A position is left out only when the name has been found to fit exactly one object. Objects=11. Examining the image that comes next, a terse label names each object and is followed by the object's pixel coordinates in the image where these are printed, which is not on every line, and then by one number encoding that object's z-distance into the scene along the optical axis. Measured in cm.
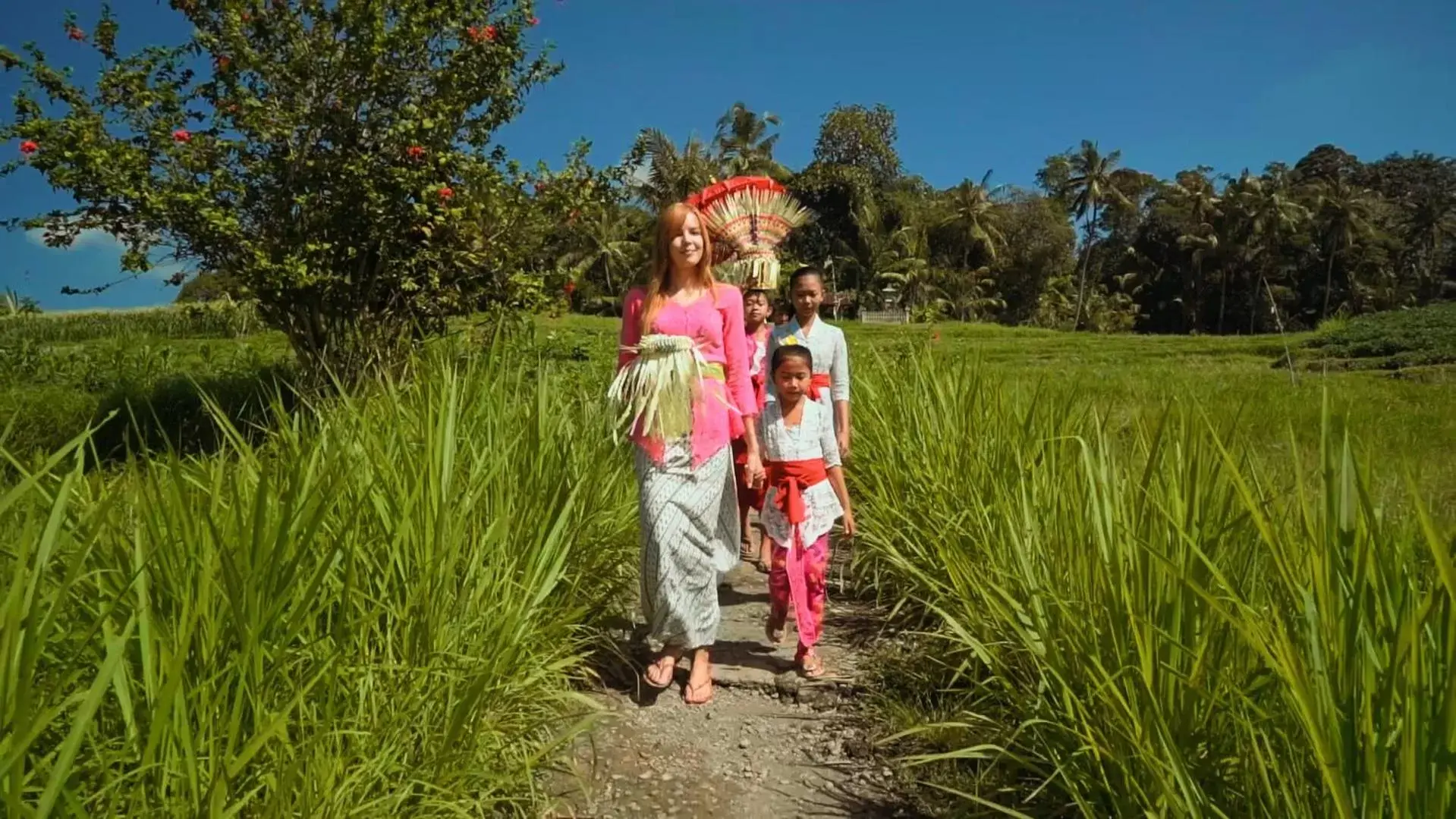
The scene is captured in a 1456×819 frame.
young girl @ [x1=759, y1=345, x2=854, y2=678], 309
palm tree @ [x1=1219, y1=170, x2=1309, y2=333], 3944
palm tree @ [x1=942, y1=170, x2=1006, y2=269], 3919
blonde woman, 287
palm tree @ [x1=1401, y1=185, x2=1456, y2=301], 4244
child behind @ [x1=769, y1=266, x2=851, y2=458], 388
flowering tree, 615
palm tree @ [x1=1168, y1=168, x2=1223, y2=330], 4091
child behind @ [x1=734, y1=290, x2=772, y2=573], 424
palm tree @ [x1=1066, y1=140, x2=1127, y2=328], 4362
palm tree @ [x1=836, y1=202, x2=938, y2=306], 3506
